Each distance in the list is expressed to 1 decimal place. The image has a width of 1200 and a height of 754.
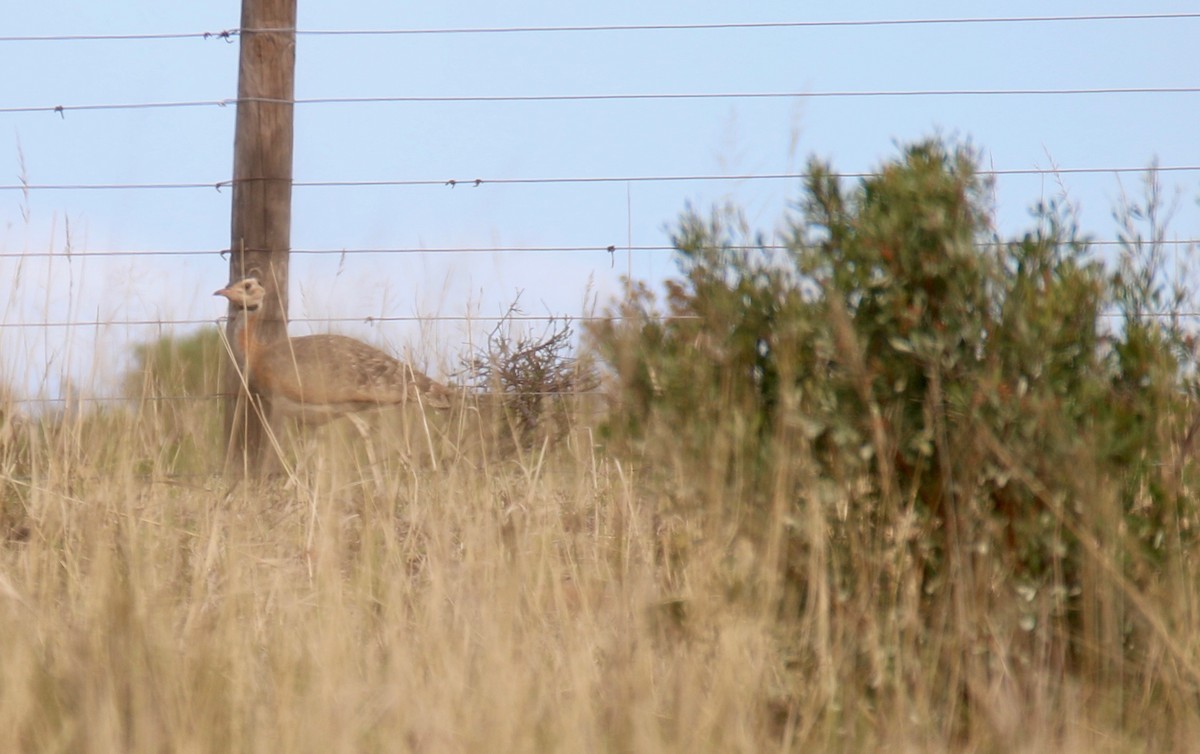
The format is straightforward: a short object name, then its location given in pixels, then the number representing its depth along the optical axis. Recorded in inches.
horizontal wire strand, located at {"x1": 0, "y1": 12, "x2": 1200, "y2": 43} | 563.8
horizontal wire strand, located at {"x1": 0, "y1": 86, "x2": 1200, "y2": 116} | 554.6
